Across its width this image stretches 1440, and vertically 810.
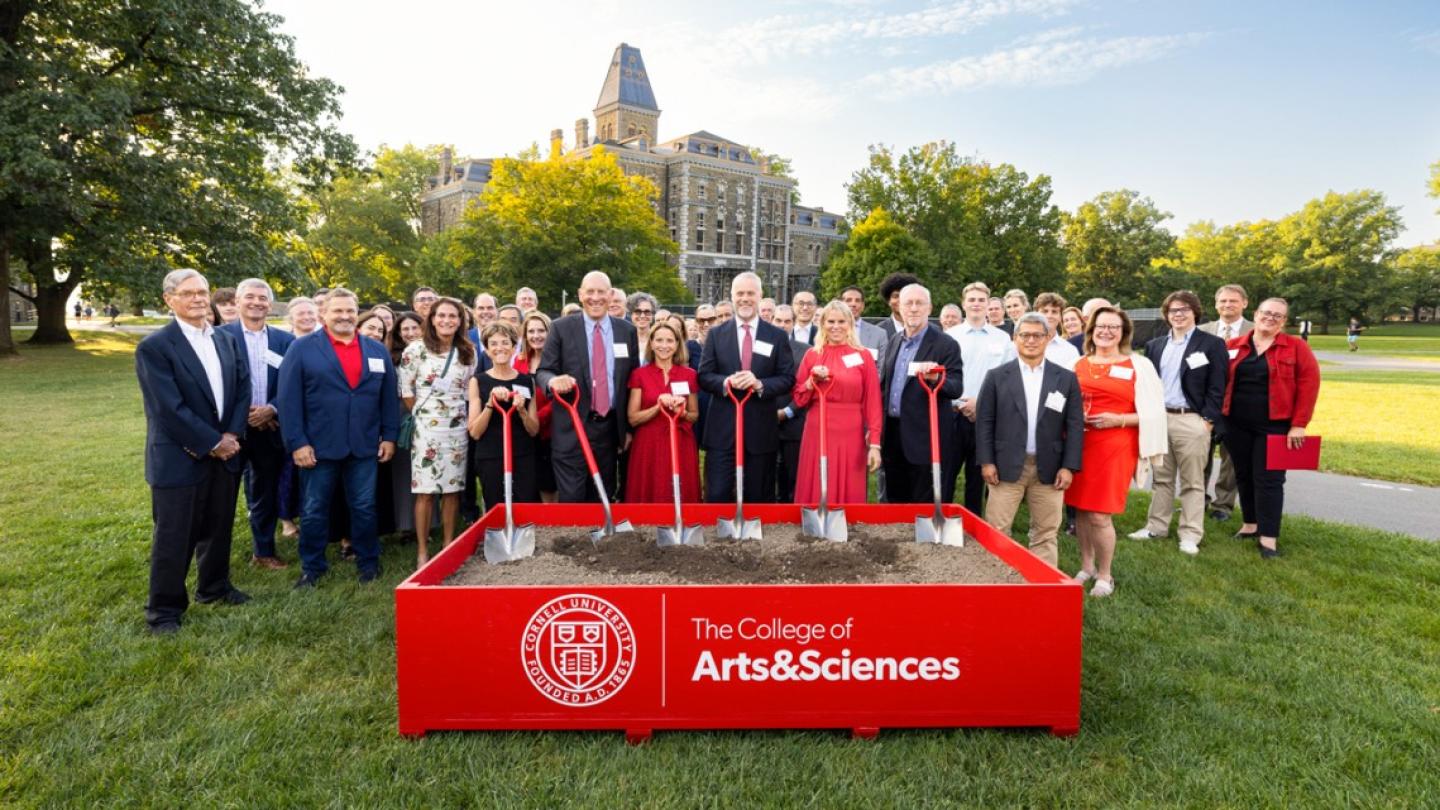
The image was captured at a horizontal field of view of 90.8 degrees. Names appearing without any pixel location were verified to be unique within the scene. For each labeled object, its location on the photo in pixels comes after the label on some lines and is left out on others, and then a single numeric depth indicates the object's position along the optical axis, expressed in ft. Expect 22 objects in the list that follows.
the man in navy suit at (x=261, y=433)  14.99
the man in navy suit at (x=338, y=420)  13.52
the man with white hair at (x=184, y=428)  11.61
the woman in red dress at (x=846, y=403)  14.37
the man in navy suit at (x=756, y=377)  15.44
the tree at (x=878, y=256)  117.60
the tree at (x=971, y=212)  133.18
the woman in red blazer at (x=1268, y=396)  16.42
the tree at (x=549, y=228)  111.65
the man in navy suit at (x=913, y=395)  14.76
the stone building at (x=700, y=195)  185.47
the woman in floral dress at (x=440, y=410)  14.58
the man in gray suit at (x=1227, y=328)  17.44
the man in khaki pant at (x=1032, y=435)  12.87
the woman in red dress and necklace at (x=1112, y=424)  13.52
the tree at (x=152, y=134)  46.37
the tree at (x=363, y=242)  143.13
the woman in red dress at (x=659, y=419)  14.92
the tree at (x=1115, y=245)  171.32
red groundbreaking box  8.59
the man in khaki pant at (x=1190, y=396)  16.62
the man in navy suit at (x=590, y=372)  14.66
